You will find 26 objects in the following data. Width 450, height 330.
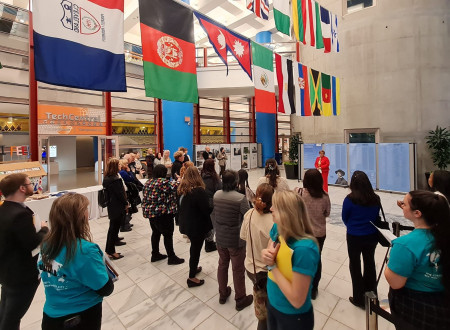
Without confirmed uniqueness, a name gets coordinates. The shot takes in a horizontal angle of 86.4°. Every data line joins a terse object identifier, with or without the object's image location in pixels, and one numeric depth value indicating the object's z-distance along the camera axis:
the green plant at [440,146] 8.49
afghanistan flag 3.50
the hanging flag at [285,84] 6.02
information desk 4.92
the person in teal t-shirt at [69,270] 1.40
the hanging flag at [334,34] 6.67
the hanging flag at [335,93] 8.03
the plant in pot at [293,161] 12.30
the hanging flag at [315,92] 7.04
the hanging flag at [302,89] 6.55
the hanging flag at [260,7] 4.61
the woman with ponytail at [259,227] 2.13
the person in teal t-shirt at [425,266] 1.35
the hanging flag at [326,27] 6.27
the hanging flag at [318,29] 5.92
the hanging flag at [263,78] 5.39
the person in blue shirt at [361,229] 2.54
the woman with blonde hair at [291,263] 1.32
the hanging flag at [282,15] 4.95
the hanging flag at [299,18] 5.32
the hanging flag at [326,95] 7.60
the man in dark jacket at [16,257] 1.82
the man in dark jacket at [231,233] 2.67
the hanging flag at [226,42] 4.30
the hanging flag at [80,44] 2.68
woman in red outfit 8.14
